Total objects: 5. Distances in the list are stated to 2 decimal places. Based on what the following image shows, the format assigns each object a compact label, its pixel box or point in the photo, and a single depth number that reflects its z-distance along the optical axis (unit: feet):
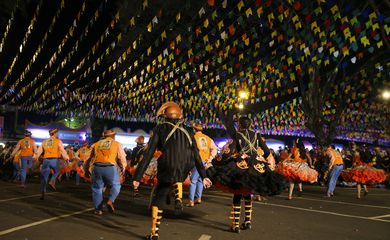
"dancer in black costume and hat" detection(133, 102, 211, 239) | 20.12
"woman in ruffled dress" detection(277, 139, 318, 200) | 43.01
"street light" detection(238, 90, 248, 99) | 75.69
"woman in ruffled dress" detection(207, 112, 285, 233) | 21.67
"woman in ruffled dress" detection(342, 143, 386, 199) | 46.55
